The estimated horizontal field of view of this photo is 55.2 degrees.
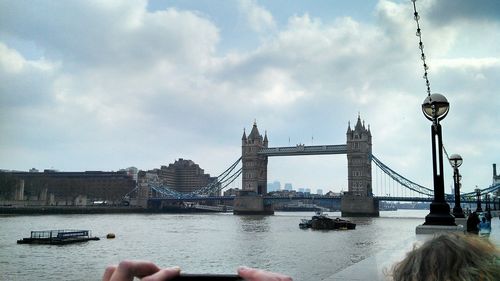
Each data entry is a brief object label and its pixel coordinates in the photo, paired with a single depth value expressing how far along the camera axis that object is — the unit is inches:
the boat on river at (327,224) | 1871.3
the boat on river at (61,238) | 1119.6
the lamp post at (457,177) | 655.0
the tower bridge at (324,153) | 3389.8
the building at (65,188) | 3329.2
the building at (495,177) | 3247.5
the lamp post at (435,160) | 402.9
